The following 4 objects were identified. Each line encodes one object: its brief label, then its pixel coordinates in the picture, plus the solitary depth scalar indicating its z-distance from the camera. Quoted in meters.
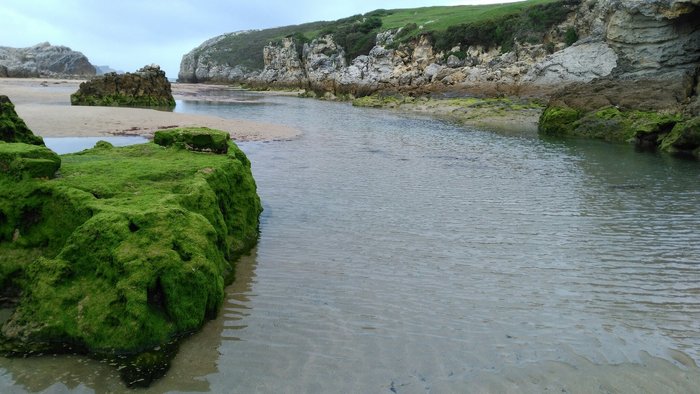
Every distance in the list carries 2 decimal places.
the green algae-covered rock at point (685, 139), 22.55
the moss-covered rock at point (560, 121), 31.81
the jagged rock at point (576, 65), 40.53
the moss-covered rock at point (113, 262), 5.39
